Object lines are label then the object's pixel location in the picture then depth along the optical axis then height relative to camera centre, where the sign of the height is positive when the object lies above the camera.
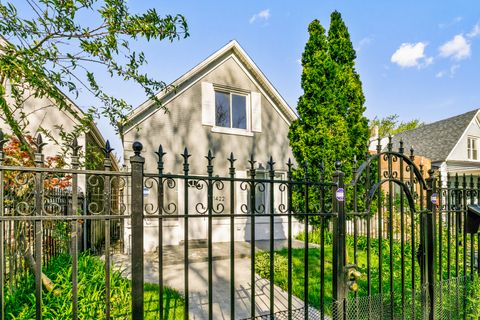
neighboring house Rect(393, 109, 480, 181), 16.64 +0.85
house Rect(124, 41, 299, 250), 8.98 +1.16
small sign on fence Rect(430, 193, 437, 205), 3.39 -0.51
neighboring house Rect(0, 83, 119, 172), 8.76 +1.35
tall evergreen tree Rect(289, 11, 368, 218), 8.55 +1.71
